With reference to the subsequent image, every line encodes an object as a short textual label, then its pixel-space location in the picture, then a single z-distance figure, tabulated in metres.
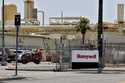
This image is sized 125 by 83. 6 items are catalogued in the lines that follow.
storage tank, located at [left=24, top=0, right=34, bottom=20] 105.86
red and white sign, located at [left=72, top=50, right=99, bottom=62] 40.94
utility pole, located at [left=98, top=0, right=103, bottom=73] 39.91
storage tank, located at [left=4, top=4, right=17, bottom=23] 96.94
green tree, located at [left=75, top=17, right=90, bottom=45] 87.88
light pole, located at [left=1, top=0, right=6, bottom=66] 45.80
